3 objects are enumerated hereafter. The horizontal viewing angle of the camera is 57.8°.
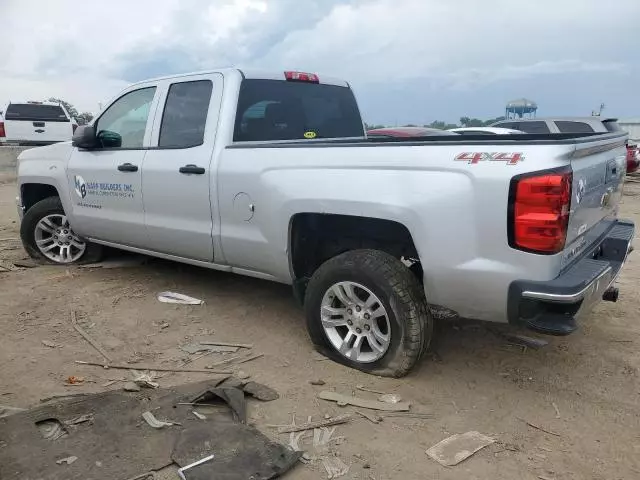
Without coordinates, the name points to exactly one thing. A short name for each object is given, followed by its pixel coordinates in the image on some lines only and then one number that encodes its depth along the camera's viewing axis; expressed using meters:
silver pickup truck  2.93
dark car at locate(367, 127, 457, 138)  13.44
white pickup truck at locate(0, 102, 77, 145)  16.31
